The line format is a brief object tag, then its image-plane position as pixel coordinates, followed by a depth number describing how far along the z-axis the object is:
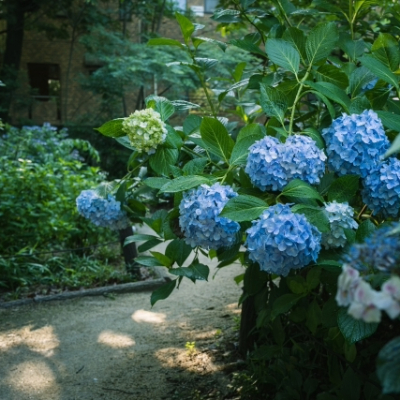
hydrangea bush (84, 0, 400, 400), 1.75
